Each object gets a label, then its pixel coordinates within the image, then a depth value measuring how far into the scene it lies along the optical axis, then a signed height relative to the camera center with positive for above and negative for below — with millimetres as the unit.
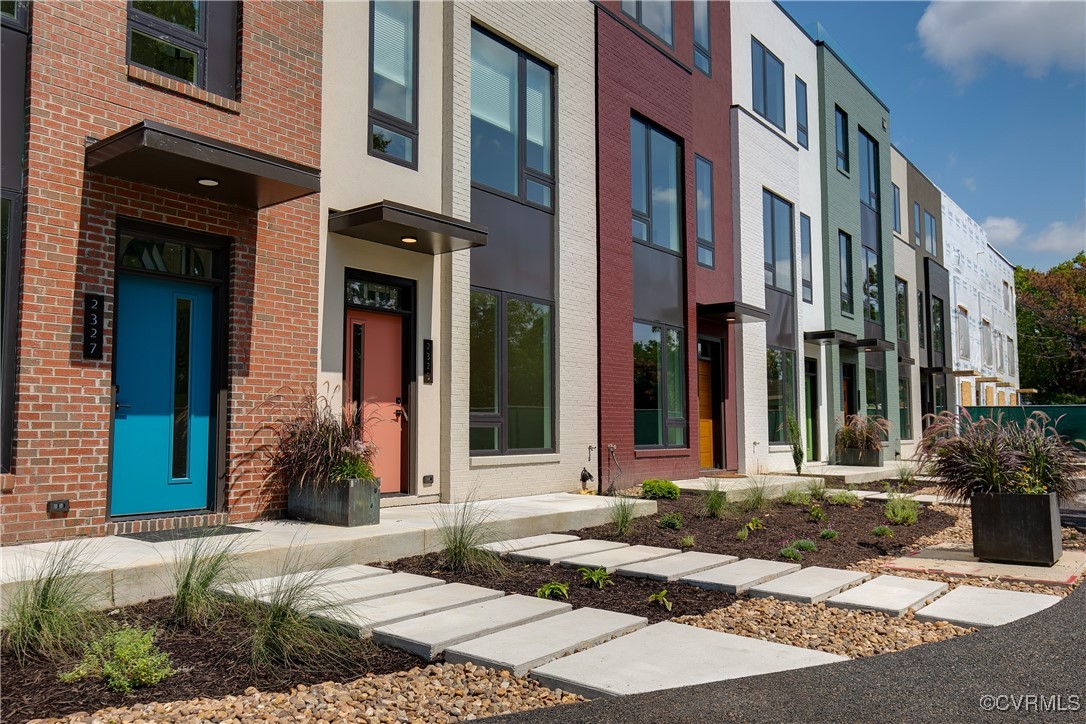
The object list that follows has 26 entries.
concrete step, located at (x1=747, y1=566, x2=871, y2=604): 5832 -1335
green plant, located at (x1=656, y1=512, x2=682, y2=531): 9070 -1239
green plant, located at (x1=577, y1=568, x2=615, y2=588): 6160 -1282
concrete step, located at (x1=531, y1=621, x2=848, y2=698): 3850 -1303
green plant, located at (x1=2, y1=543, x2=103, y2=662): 4062 -1072
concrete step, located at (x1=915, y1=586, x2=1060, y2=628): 5211 -1354
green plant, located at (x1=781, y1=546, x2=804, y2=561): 7430 -1316
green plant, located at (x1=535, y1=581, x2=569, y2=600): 5715 -1283
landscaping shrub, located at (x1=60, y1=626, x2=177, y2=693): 3717 -1194
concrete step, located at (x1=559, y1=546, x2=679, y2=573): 6809 -1300
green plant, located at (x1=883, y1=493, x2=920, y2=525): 10234 -1278
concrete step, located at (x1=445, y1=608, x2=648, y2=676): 4133 -1282
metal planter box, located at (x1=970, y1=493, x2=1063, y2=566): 7090 -1048
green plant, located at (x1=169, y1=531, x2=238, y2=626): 4734 -1068
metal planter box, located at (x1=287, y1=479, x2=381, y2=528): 7438 -852
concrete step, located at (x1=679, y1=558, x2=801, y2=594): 6098 -1318
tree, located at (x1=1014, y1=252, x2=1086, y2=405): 42781 +4729
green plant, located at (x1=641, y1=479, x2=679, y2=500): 11680 -1133
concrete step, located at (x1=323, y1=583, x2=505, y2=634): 4738 -1254
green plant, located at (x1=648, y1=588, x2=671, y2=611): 5570 -1313
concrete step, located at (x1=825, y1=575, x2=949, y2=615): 5508 -1340
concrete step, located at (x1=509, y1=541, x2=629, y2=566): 7049 -1285
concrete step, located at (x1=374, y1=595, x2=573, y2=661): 4395 -1269
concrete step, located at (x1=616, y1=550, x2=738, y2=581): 6454 -1306
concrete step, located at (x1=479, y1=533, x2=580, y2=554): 7552 -1281
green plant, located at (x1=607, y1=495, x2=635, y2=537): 8750 -1146
